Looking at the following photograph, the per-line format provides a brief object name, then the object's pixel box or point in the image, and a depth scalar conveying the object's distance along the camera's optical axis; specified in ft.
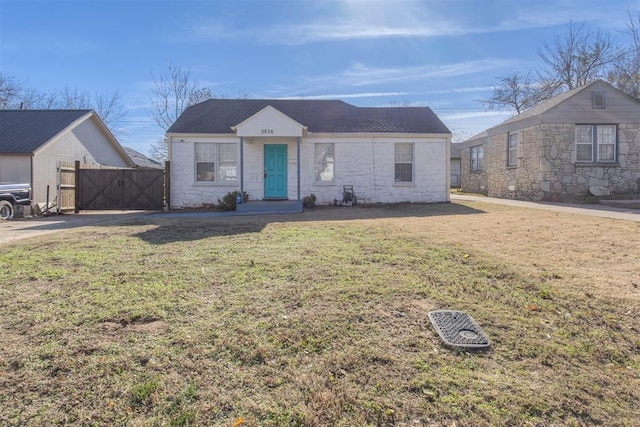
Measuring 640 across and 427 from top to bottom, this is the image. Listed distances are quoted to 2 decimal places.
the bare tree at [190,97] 106.01
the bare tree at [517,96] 100.58
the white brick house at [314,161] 46.78
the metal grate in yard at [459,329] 9.36
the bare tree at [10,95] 98.68
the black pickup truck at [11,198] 40.98
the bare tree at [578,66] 84.28
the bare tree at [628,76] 72.74
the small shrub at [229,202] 42.75
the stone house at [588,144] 51.03
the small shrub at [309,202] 45.55
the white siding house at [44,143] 52.03
